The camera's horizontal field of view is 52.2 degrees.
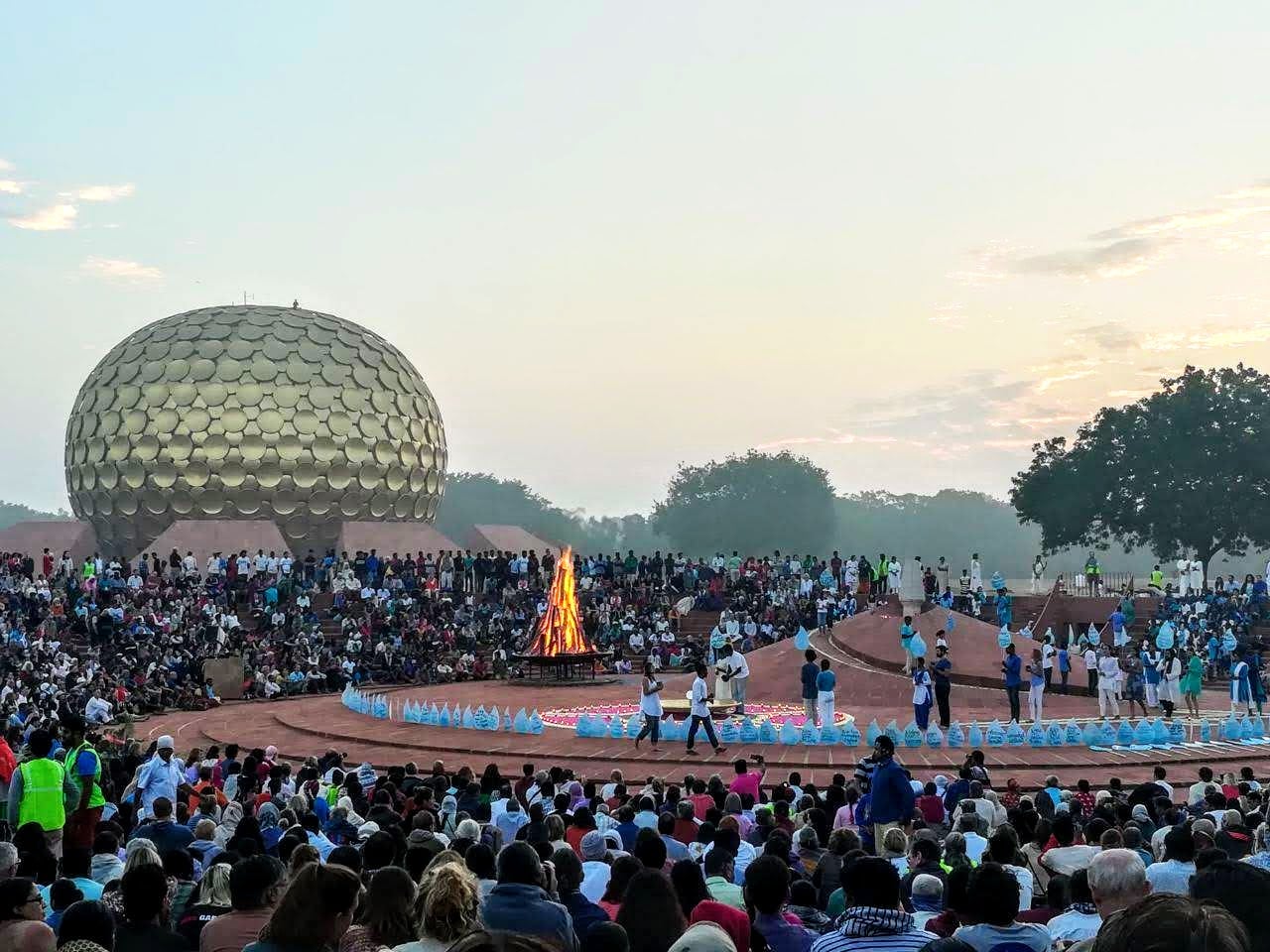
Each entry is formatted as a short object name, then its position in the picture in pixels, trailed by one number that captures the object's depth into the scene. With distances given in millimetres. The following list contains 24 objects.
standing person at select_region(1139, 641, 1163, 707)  21938
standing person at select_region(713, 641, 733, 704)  21031
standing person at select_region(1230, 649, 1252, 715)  21078
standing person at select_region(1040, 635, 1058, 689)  23062
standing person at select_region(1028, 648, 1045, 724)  20156
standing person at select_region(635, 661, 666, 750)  17859
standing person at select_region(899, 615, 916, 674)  22953
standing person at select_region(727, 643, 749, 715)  21141
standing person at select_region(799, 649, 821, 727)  19609
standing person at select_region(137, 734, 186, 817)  11719
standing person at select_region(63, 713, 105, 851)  10719
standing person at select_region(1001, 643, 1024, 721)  20047
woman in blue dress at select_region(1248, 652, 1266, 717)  21078
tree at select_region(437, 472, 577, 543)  100500
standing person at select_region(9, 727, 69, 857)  9969
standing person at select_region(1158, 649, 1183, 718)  21672
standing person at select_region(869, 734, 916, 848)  10305
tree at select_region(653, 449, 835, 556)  84375
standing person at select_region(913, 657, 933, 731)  18141
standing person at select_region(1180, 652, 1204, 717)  21281
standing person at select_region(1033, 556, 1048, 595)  43438
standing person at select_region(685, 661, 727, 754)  17328
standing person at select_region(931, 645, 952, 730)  18922
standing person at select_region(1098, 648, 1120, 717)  21109
